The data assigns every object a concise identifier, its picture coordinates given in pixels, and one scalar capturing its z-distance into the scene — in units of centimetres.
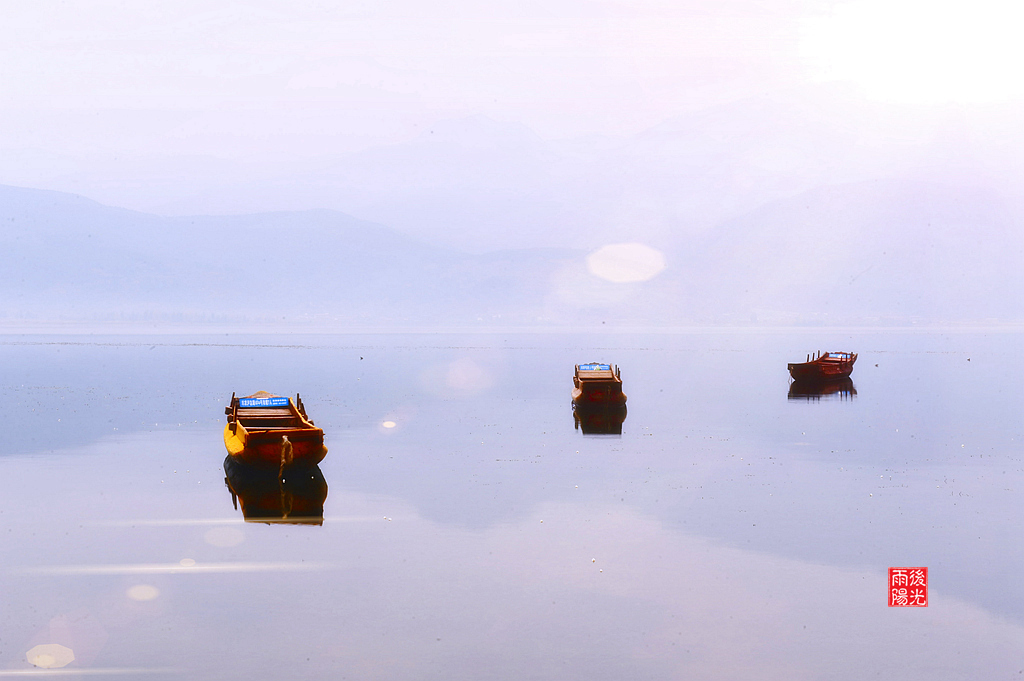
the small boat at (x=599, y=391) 8344
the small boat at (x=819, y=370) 12275
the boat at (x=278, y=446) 4631
